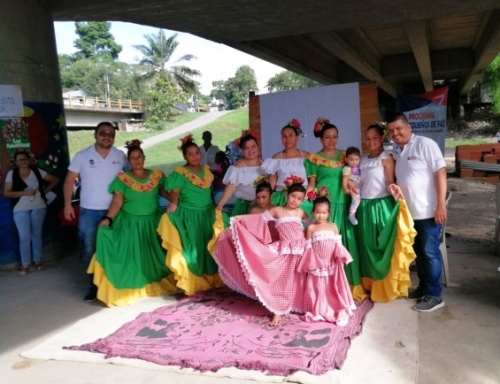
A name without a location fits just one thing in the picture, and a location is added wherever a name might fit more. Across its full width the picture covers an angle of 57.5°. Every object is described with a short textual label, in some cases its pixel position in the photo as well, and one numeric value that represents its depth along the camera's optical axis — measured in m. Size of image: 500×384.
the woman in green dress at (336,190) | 4.14
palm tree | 44.75
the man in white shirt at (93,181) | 4.50
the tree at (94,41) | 68.12
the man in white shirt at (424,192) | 3.72
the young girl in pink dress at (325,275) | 3.64
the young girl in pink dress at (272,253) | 3.72
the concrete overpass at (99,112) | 29.78
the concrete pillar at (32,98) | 5.42
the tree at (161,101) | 38.59
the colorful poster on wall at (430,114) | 11.35
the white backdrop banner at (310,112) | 8.17
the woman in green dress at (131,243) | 4.32
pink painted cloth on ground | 3.04
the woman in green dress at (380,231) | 3.86
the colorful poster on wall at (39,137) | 5.51
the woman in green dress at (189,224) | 4.36
